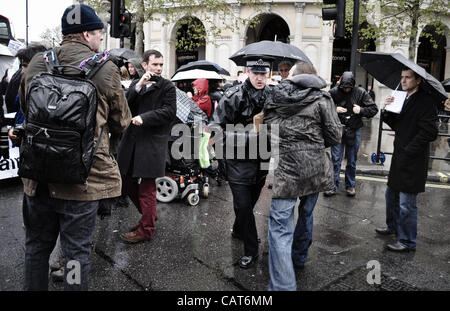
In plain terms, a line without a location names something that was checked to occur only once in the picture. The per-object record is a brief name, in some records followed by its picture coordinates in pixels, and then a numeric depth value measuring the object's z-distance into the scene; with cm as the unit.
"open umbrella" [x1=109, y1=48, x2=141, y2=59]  722
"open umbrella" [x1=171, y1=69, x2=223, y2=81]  761
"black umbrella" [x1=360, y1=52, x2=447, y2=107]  421
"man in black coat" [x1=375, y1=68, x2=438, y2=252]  419
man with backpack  232
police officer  366
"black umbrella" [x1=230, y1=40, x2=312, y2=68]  511
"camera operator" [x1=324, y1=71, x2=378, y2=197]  653
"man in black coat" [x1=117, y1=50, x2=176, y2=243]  425
